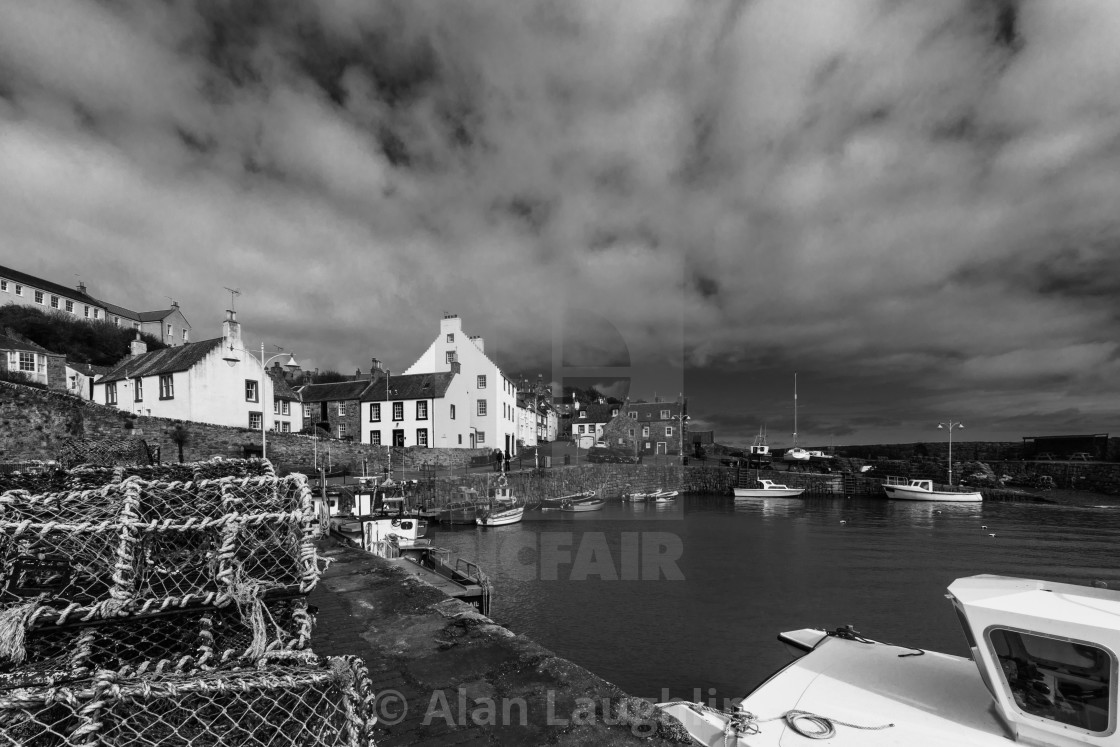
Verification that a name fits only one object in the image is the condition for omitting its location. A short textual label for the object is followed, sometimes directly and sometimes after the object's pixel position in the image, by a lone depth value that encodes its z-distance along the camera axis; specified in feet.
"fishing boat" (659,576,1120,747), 19.60
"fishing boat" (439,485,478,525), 106.52
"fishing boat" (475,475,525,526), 102.12
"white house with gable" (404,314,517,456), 148.46
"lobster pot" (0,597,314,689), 9.17
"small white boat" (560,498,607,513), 124.88
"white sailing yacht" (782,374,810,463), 221.46
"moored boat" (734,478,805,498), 166.61
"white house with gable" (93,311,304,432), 110.32
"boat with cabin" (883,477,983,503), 141.35
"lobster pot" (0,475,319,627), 10.21
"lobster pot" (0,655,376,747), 7.22
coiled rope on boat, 21.65
